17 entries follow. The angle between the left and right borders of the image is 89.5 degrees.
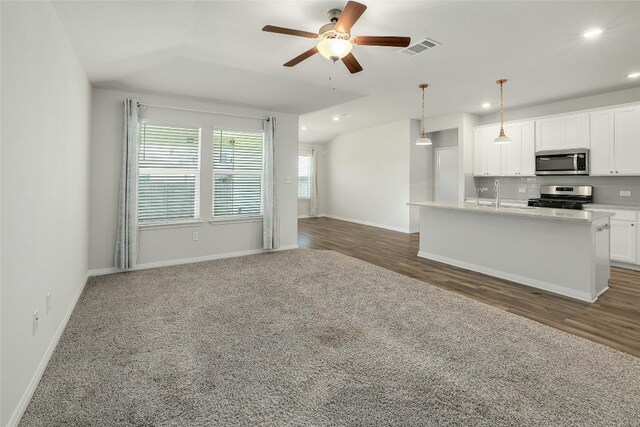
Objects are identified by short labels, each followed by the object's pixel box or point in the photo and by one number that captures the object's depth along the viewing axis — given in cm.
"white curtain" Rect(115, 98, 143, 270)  448
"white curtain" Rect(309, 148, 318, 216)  1092
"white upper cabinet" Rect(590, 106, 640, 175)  483
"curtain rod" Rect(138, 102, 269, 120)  475
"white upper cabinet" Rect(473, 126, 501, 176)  657
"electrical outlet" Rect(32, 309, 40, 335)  200
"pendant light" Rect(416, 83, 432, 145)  550
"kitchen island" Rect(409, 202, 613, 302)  351
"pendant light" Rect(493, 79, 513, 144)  484
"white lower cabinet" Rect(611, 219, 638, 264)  471
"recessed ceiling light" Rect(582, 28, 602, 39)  316
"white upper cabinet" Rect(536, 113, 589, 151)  532
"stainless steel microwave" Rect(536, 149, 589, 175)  532
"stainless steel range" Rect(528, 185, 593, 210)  547
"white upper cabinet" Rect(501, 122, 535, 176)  602
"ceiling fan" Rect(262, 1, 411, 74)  252
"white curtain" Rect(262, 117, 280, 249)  571
